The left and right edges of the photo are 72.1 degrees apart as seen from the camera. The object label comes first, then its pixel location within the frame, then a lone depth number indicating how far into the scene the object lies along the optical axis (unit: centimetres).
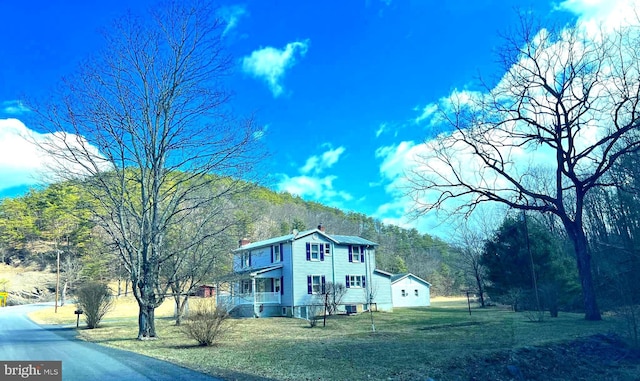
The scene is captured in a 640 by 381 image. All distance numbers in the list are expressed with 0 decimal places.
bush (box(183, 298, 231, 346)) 1391
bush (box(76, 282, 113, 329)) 2389
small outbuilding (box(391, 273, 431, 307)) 4791
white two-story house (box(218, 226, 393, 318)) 3381
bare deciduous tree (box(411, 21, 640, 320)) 1825
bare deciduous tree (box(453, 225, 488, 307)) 4006
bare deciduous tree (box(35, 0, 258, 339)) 1778
